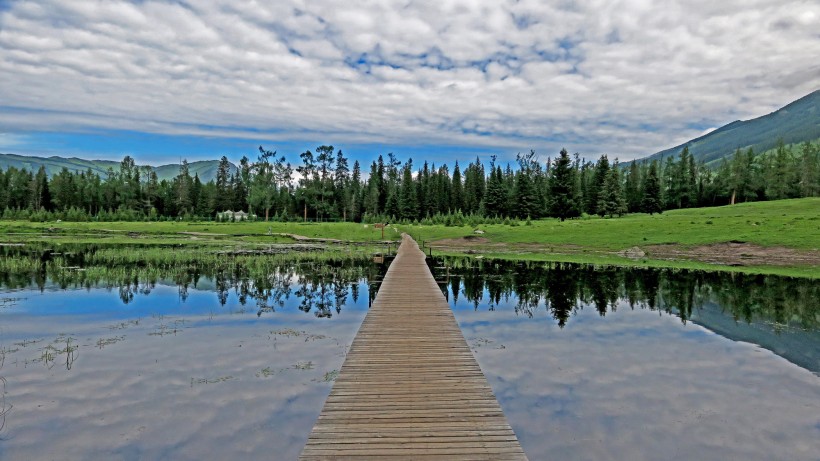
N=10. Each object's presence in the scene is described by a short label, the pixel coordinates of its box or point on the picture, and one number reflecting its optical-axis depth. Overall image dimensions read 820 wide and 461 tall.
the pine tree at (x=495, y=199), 92.75
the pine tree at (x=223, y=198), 121.55
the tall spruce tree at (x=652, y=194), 81.75
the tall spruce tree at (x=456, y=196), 115.69
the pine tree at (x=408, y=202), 106.44
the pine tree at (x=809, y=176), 88.88
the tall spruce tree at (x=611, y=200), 77.75
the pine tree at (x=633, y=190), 97.75
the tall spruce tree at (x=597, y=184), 81.94
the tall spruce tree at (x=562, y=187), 74.94
